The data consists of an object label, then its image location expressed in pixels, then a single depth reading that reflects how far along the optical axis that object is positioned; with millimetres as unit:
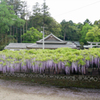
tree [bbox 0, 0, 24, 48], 23828
